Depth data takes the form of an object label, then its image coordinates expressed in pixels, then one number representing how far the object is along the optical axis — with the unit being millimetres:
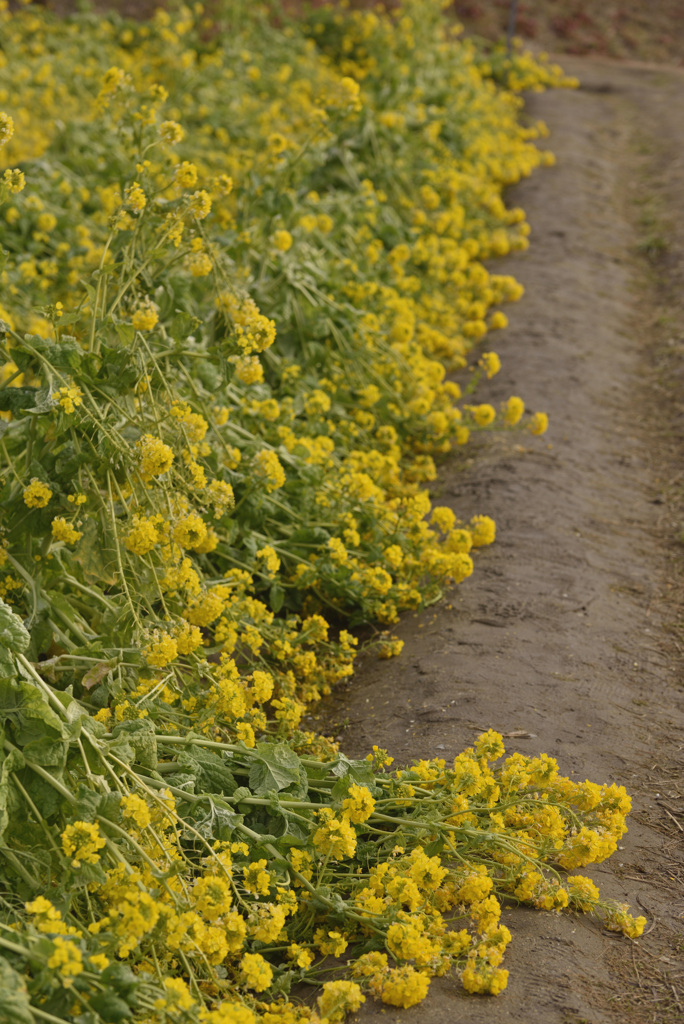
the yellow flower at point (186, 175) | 6234
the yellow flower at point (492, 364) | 10047
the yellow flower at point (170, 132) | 6648
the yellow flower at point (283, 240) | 8711
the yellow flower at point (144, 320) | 6137
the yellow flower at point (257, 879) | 4386
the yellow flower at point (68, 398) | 4848
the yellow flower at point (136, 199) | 6169
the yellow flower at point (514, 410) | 9445
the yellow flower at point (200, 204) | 6379
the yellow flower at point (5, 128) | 4768
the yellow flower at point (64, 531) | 5027
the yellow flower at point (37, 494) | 4980
